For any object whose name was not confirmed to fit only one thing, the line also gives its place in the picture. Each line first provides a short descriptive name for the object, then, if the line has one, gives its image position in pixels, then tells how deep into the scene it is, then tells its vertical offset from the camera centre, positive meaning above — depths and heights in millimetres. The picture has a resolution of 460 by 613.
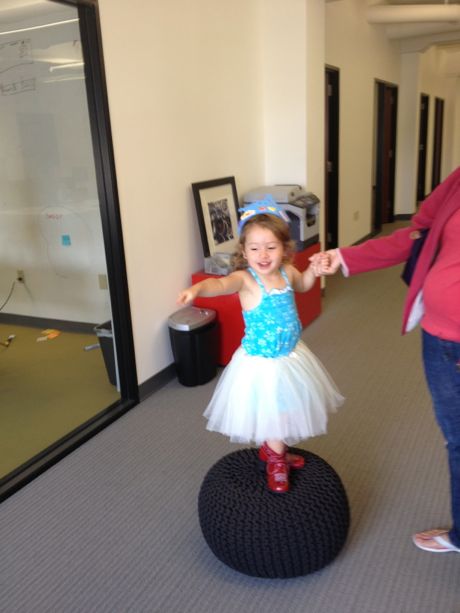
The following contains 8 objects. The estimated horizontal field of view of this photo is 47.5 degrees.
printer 4141 -408
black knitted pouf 1697 -1170
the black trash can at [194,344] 3236 -1119
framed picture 3607 -393
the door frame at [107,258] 2578 -517
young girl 1785 -714
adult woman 1449 -379
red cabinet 3453 -1041
